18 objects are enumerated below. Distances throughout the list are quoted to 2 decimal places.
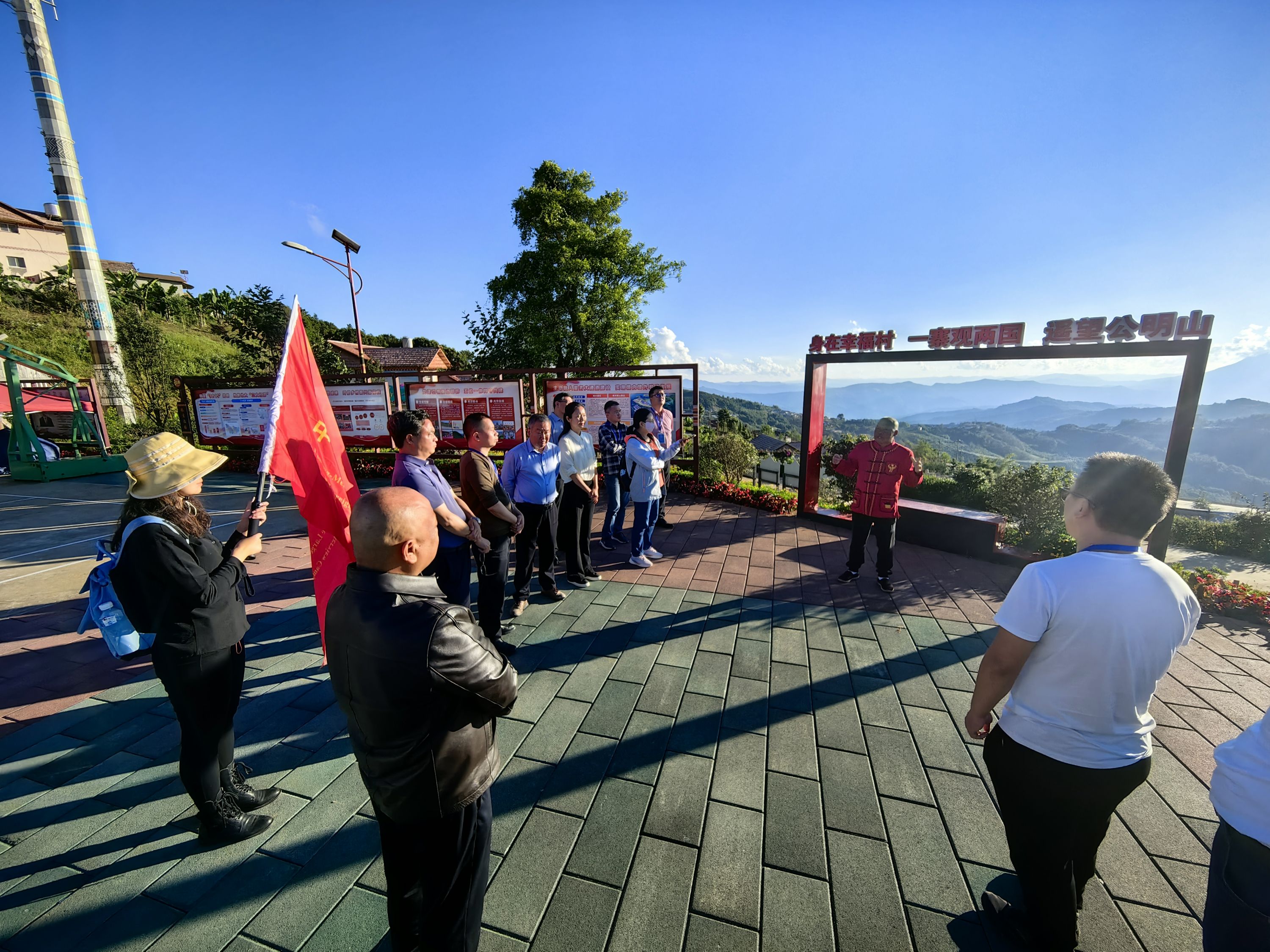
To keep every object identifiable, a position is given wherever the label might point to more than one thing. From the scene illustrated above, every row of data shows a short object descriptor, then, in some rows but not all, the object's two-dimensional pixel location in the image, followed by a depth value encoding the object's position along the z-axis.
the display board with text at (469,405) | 9.67
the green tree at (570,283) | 20.34
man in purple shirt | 3.14
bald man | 1.38
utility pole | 13.31
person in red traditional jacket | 5.01
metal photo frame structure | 4.85
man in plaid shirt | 6.19
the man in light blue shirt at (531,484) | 4.34
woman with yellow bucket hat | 1.99
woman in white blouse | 5.01
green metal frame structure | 10.69
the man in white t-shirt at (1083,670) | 1.50
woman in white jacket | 5.62
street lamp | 11.74
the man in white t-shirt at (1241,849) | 1.31
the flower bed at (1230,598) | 4.55
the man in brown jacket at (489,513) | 3.67
